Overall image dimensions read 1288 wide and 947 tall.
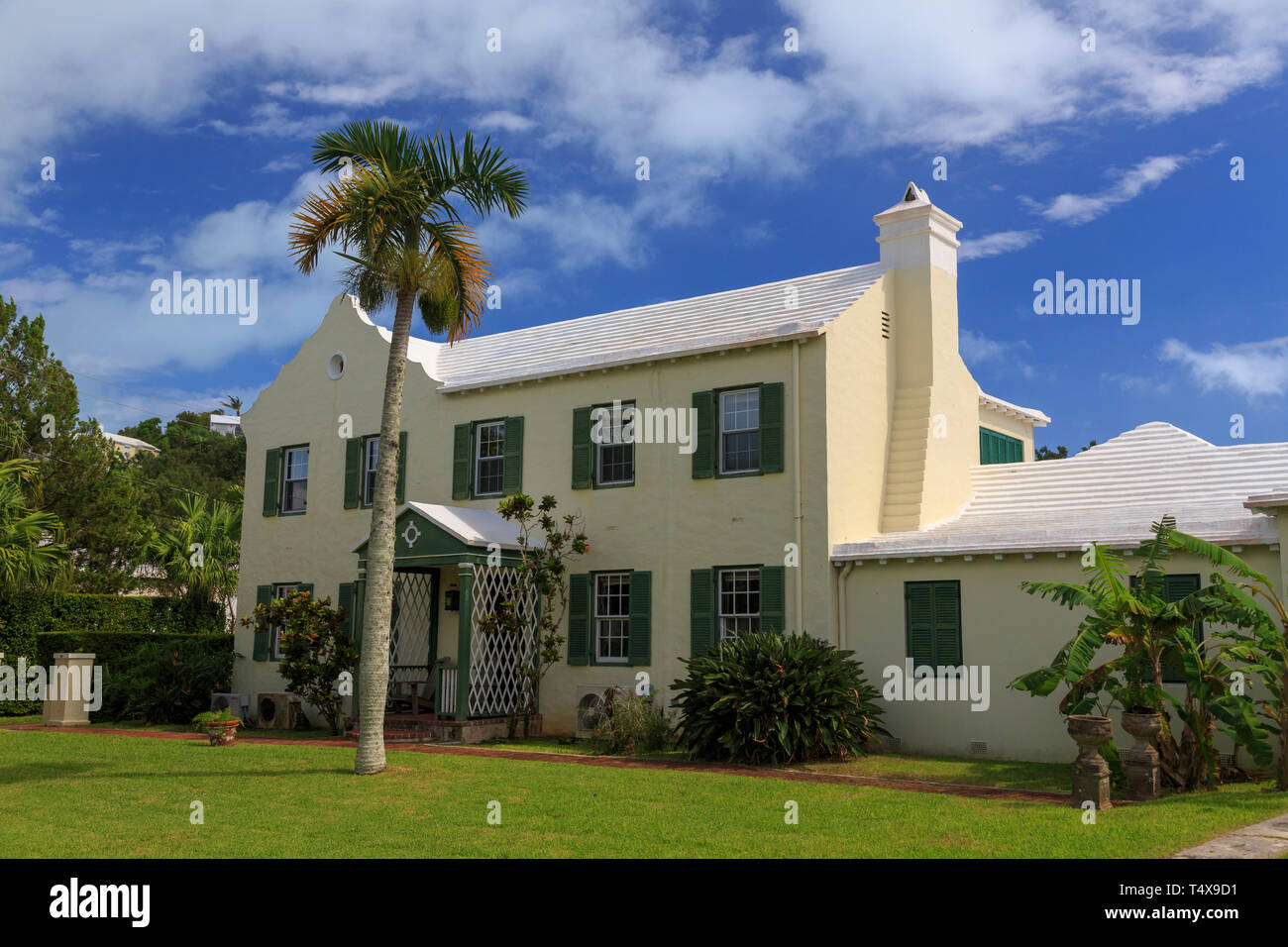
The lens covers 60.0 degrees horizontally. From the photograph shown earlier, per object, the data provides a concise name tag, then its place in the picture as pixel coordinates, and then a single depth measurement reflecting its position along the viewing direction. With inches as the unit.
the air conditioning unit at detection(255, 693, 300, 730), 808.9
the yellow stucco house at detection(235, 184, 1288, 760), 618.8
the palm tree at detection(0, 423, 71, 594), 832.3
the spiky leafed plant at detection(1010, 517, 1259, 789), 450.6
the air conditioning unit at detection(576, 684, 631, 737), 685.3
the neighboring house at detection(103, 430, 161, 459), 2628.0
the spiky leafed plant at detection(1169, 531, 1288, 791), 454.3
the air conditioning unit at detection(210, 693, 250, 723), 833.0
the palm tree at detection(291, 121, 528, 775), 546.6
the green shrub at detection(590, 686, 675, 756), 637.3
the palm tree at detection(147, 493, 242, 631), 1173.7
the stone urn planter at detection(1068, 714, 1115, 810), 416.5
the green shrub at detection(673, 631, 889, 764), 567.5
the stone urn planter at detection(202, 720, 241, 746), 666.8
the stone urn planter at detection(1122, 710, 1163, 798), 440.6
